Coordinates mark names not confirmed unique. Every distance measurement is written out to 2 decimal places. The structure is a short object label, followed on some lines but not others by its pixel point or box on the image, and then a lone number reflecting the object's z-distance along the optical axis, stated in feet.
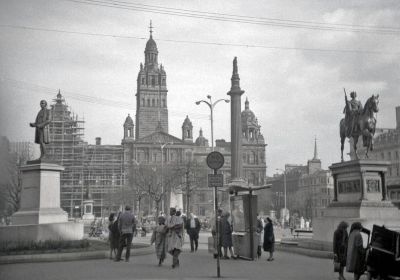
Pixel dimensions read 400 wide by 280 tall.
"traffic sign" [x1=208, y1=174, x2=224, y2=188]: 46.78
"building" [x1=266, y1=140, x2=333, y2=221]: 380.17
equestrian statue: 61.46
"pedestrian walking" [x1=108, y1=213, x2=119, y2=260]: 56.70
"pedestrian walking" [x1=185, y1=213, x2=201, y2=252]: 71.78
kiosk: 58.75
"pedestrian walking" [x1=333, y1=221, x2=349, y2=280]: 38.24
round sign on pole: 48.14
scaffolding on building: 321.73
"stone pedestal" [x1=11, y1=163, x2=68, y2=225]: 61.00
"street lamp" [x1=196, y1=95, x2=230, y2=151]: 141.51
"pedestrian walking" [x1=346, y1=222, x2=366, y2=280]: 35.01
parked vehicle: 33.17
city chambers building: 247.11
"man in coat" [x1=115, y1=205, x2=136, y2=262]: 53.11
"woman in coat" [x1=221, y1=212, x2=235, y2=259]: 59.36
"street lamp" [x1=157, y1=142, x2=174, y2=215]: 223.08
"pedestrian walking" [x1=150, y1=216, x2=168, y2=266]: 51.62
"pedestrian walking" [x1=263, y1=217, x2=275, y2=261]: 58.56
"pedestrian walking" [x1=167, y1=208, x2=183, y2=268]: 49.83
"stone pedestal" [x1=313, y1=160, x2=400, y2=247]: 58.34
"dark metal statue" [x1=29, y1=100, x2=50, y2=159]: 61.87
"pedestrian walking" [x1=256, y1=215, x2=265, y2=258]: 61.31
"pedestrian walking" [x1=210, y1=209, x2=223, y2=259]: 59.63
